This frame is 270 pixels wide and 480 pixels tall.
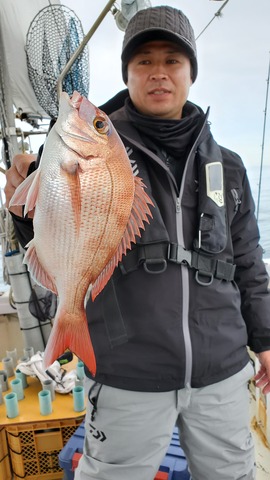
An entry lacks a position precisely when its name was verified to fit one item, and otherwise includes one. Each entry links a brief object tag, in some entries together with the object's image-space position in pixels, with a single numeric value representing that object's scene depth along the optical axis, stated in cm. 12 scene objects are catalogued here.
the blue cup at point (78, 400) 222
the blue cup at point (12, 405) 217
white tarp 300
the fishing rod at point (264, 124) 433
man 134
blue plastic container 177
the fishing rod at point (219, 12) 305
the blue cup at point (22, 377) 252
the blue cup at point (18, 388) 238
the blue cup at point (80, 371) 251
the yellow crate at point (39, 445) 219
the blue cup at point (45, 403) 218
